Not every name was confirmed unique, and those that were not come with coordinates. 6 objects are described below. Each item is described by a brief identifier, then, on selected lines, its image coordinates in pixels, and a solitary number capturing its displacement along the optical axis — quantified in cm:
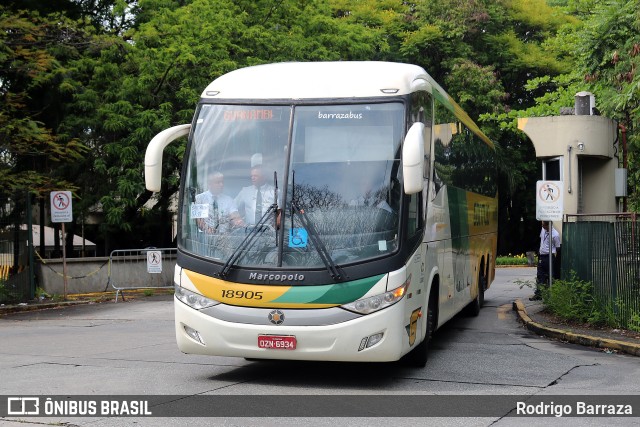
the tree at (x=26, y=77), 2145
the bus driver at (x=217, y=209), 995
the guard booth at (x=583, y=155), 2236
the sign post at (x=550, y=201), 1972
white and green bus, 952
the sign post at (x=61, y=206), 2373
